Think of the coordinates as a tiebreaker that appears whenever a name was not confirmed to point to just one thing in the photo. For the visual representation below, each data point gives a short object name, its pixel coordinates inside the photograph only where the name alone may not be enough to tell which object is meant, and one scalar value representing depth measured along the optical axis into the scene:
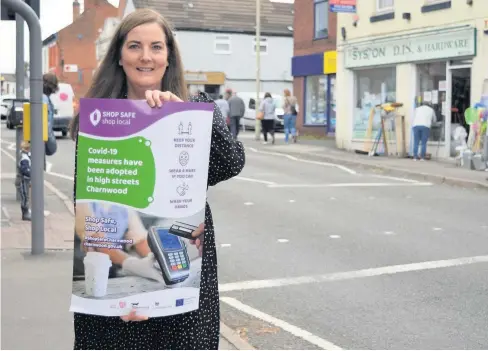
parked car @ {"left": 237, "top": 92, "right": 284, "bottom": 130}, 37.24
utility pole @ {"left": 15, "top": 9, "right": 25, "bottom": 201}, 10.44
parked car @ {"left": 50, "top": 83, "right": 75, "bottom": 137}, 27.72
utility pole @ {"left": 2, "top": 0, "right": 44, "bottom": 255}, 7.17
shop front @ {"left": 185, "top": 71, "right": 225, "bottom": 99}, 44.62
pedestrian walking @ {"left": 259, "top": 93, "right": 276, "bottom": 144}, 26.42
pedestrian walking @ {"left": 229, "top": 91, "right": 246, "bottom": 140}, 26.64
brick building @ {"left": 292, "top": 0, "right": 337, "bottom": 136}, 29.12
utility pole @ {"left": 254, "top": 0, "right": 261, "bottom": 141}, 28.64
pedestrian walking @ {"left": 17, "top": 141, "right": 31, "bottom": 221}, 9.91
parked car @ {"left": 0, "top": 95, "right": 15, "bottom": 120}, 40.97
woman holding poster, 2.57
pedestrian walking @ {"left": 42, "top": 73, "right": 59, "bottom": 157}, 9.48
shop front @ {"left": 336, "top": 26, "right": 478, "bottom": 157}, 18.94
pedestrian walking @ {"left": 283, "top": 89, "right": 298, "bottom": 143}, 26.46
